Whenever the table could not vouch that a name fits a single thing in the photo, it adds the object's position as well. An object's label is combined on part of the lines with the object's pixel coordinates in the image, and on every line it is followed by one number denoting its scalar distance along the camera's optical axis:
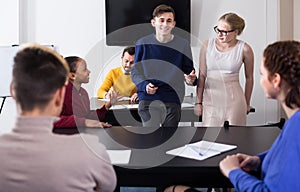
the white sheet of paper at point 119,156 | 1.63
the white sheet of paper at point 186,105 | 3.46
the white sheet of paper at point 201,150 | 1.70
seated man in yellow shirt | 3.65
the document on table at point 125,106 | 3.03
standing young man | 2.61
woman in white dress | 2.72
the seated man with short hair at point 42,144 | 1.15
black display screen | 4.19
